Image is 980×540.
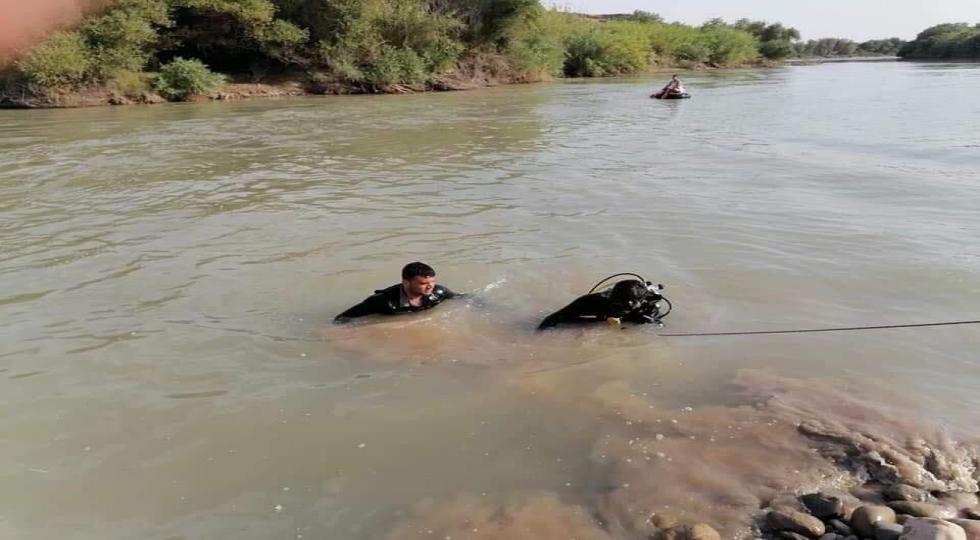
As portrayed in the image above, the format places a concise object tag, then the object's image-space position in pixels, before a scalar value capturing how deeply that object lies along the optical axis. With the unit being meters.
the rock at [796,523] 3.50
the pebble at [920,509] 3.54
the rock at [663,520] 3.68
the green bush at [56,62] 27.42
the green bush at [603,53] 53.94
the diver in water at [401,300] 6.35
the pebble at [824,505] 3.61
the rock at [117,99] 29.19
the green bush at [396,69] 36.81
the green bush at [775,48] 86.88
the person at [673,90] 29.44
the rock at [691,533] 3.51
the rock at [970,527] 3.28
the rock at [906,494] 3.73
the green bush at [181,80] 30.61
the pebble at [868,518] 3.44
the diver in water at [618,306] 6.05
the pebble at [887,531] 3.32
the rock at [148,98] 29.84
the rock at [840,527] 3.48
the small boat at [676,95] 29.42
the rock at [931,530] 3.19
